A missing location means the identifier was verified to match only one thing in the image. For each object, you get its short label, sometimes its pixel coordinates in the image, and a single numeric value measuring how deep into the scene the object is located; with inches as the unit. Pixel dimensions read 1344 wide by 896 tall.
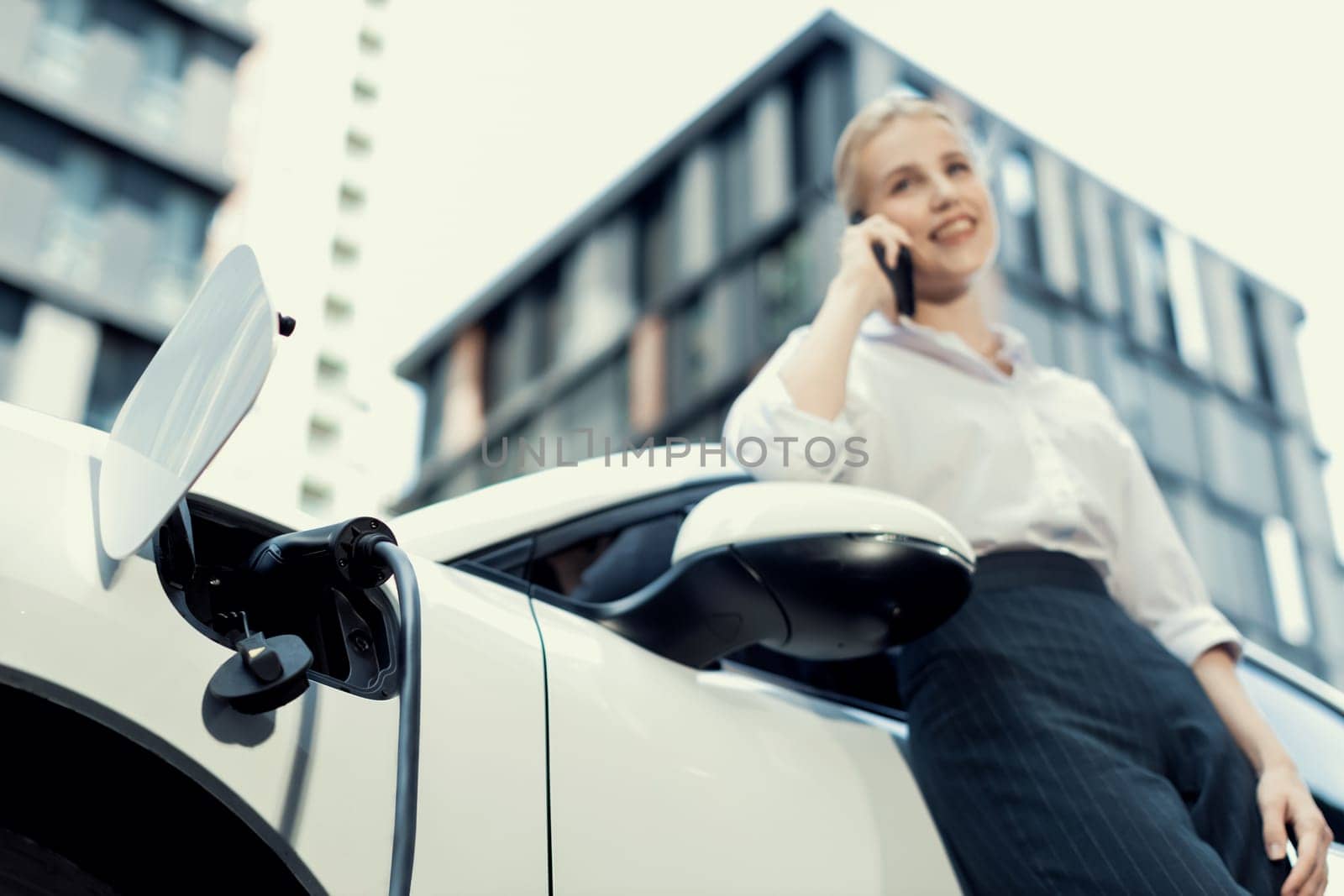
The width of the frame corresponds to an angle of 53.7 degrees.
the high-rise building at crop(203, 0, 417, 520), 973.8
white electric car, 34.0
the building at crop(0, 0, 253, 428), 730.8
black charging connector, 36.5
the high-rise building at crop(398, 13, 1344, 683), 842.8
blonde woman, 48.8
